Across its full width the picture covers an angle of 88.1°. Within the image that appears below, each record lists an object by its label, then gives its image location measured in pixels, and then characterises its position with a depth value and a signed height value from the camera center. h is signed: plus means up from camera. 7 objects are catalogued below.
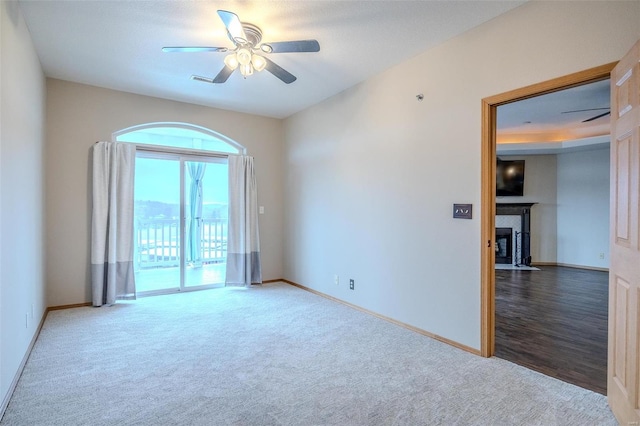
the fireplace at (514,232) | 7.27 -0.40
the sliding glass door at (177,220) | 4.79 -0.14
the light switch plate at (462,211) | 2.89 +0.02
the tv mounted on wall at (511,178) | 7.43 +0.81
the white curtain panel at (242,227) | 5.24 -0.25
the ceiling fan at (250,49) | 2.42 +1.26
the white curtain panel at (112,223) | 4.20 -0.16
